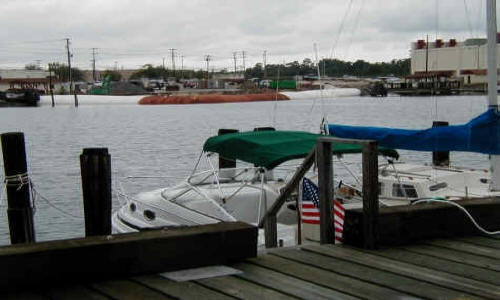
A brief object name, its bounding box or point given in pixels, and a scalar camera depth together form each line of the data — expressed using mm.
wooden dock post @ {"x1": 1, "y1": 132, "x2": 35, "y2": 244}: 10677
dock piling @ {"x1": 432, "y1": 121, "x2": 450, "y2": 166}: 18052
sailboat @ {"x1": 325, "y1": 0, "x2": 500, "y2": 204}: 9945
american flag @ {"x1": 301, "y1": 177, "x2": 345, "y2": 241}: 9406
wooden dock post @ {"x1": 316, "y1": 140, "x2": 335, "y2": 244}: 6426
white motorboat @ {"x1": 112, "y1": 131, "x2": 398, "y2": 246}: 11133
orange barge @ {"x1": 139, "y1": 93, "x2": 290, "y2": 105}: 144375
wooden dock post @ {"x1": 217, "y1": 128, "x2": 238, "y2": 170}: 17089
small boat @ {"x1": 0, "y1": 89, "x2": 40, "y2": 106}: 123750
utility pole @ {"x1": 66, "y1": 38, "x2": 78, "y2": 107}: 131625
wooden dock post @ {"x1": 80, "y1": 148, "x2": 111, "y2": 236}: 9523
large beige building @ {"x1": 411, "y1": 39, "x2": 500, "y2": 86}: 128775
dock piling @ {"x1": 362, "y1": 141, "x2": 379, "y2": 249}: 6062
